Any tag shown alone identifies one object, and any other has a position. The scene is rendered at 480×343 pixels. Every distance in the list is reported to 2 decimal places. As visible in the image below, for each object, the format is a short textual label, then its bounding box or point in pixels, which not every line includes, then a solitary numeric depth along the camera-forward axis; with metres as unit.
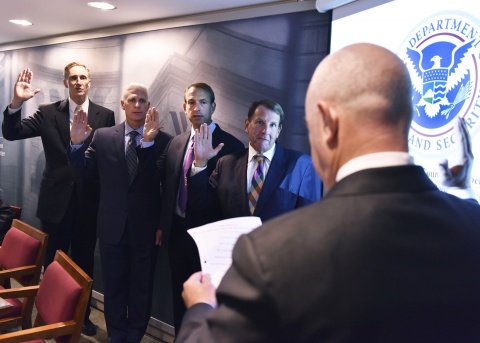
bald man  0.70
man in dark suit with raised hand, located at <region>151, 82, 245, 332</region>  3.18
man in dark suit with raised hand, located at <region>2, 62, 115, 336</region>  3.93
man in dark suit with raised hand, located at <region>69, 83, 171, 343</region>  3.32
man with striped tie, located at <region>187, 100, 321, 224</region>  2.63
